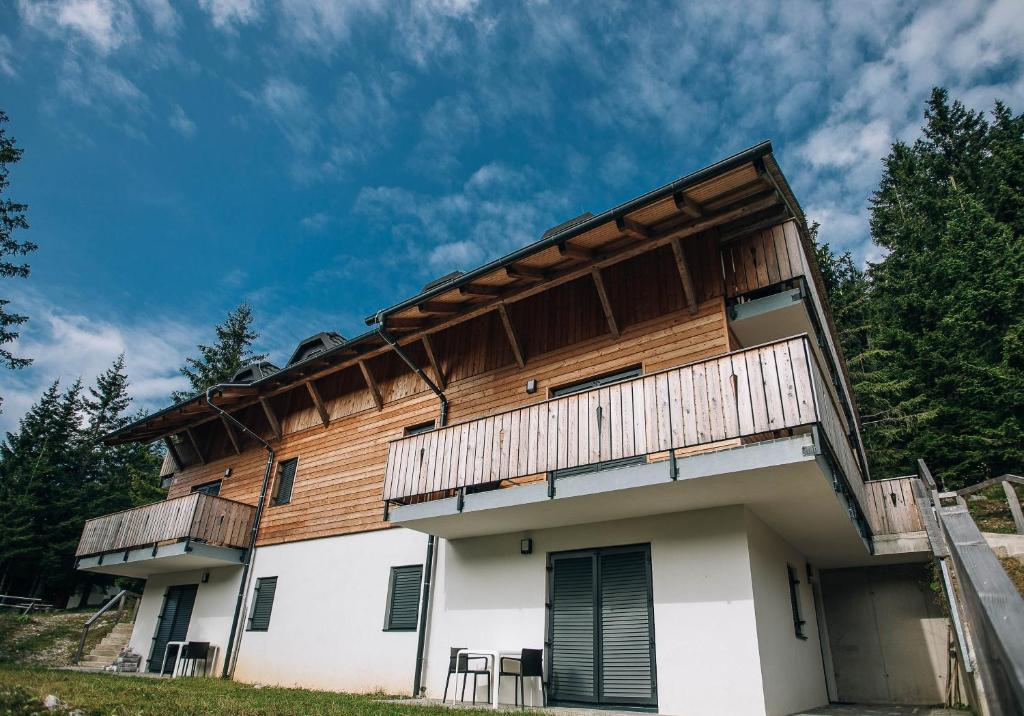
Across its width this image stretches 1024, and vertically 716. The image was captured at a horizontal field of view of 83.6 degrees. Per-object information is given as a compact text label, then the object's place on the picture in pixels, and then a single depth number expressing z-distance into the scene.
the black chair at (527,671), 8.87
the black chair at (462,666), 9.44
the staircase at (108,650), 17.45
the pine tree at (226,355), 36.28
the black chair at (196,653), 14.57
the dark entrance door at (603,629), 8.39
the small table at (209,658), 14.59
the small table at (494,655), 9.42
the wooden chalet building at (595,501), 7.81
